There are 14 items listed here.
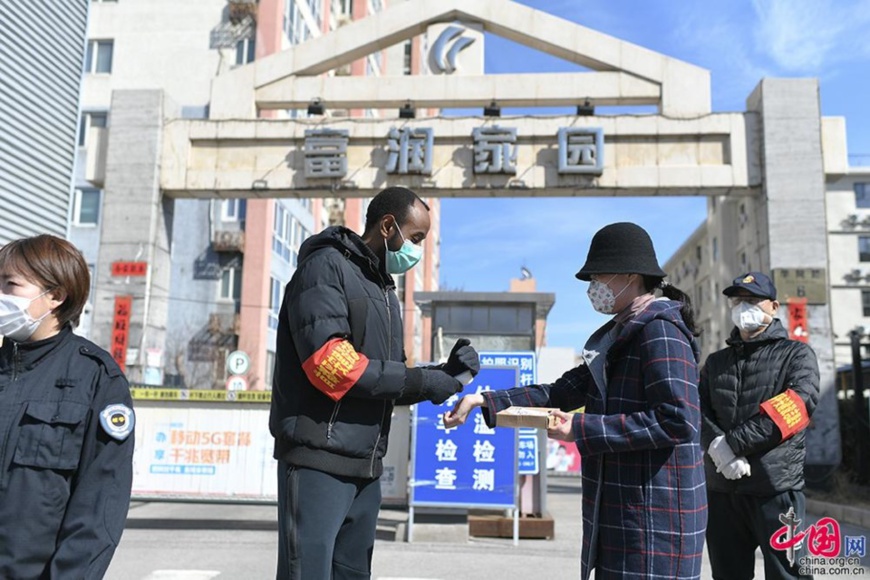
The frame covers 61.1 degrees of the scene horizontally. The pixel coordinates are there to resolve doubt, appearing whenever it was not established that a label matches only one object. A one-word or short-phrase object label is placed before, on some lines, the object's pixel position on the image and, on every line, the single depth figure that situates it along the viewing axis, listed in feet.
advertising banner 30.17
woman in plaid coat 8.22
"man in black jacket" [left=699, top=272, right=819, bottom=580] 12.25
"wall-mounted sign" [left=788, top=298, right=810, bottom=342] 43.80
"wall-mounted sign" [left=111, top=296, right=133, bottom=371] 49.37
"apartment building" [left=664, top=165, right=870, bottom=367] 170.09
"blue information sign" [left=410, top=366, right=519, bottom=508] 26.99
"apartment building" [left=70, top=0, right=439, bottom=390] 99.81
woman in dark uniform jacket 7.31
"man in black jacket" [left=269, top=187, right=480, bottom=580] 8.49
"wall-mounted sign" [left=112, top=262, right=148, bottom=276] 49.78
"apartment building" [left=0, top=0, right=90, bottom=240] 31.48
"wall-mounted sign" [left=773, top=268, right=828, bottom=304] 44.27
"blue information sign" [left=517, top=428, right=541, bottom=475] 29.22
